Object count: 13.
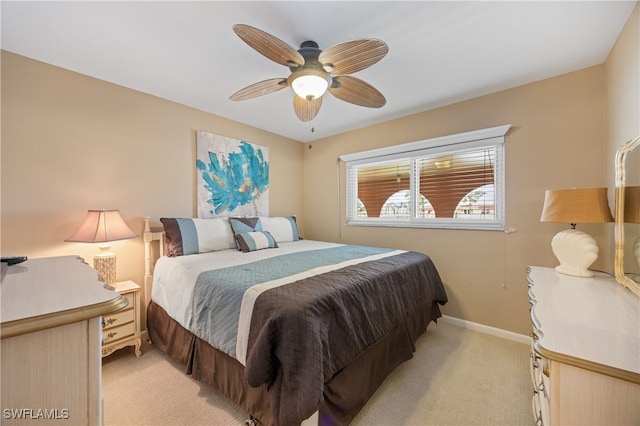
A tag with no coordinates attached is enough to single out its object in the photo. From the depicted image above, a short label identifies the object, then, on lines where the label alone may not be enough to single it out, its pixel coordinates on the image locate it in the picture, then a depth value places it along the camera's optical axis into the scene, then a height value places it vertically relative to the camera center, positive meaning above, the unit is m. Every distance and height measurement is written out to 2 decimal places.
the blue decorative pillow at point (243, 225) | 2.85 -0.14
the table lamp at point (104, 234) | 1.97 -0.17
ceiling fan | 1.40 +0.94
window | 2.59 +0.35
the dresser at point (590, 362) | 0.67 -0.41
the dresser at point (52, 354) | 0.61 -0.37
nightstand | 2.00 -0.93
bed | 1.22 -0.64
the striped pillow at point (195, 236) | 2.39 -0.24
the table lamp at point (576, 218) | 1.56 -0.04
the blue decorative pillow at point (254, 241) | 2.65 -0.31
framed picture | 2.95 +0.45
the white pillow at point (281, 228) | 3.23 -0.20
